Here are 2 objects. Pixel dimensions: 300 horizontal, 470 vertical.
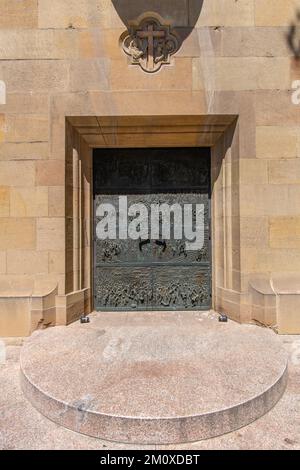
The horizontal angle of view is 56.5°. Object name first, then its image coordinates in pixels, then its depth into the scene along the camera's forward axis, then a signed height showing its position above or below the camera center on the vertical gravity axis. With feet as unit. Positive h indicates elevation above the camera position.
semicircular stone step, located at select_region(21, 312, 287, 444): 9.19 -5.46
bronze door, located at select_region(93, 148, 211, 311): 20.43 -0.86
